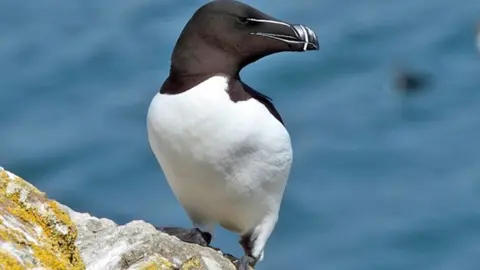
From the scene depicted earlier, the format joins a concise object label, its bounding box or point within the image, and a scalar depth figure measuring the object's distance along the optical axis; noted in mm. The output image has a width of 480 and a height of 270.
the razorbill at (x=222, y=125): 9797
